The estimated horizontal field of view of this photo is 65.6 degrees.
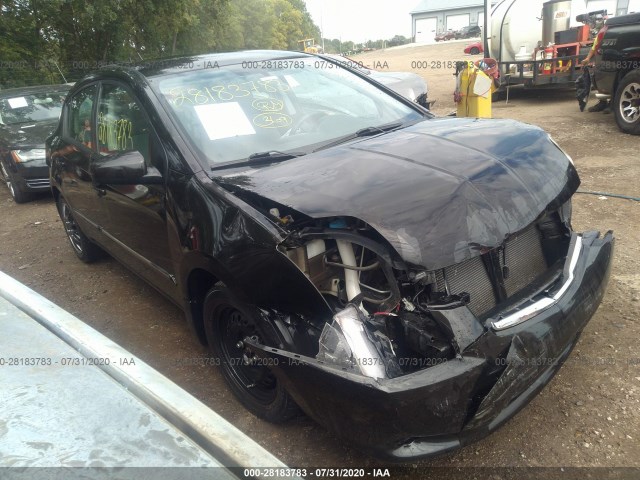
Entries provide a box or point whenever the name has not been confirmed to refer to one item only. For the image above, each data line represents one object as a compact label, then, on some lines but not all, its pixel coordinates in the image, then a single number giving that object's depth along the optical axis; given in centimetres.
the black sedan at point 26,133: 719
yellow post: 770
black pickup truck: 689
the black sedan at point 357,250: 190
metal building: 6309
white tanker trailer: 1054
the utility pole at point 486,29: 1137
